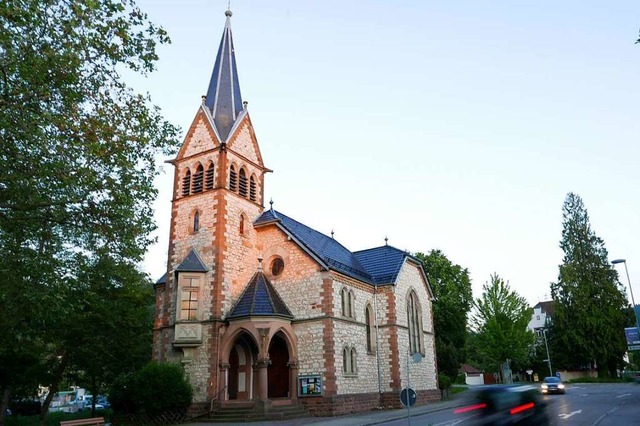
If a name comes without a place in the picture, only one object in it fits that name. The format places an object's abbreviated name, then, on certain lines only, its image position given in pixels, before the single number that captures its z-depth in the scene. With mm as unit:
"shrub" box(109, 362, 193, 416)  21656
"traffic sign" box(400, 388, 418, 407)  13777
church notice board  23842
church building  23984
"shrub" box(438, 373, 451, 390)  35175
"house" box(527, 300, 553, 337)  95156
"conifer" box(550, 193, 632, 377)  54250
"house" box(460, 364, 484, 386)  79250
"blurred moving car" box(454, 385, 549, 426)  10586
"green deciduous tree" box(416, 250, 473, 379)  40594
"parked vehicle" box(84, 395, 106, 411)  50459
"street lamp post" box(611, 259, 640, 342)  32281
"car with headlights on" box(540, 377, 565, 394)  33438
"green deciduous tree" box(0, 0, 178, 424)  11109
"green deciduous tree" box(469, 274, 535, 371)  37969
